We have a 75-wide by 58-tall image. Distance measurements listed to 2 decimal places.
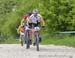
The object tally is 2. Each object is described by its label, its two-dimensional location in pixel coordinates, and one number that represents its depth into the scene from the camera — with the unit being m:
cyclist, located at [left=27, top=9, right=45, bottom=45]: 17.34
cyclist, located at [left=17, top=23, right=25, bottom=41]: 21.98
